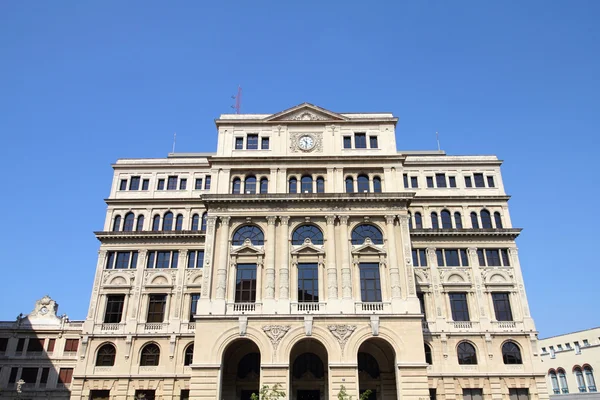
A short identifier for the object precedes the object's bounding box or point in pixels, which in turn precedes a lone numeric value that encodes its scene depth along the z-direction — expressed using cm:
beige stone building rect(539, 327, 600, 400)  6234
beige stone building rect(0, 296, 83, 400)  5938
